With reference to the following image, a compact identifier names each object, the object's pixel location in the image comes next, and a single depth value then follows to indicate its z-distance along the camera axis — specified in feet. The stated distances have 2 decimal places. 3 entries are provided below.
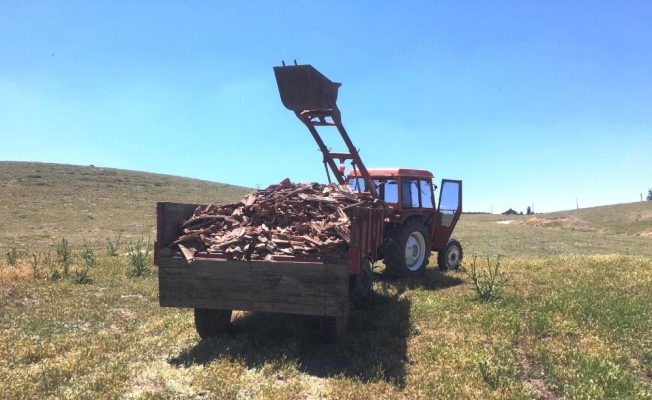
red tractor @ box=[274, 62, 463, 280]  27.53
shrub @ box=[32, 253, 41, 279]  33.02
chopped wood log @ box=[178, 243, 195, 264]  18.66
